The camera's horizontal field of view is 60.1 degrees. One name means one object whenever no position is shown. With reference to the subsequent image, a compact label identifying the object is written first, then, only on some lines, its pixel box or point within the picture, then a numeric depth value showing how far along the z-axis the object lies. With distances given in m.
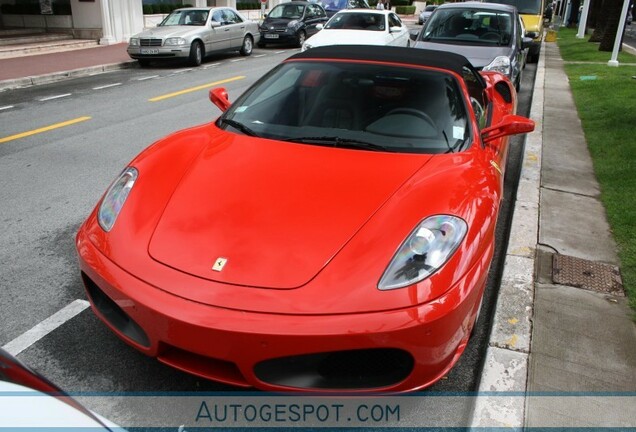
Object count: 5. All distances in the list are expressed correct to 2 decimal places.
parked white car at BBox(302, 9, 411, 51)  12.23
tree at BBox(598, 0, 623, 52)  16.69
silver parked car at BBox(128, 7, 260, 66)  14.45
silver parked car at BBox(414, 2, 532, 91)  8.98
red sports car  2.09
